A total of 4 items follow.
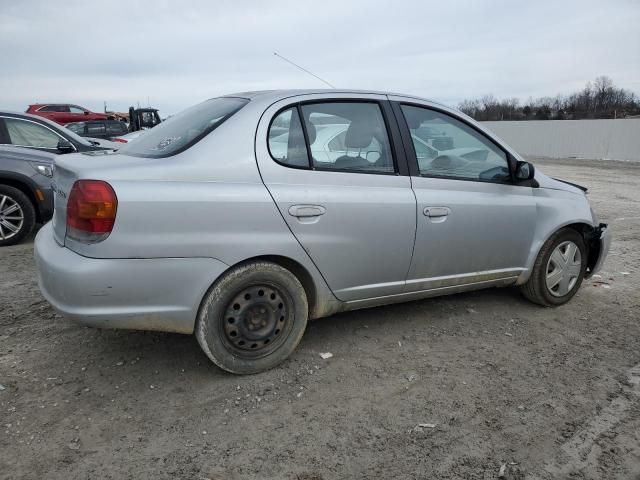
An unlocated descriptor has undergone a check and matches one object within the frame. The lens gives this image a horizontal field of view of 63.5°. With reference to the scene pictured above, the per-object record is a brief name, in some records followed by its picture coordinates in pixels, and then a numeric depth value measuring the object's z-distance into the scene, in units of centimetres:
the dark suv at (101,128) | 1855
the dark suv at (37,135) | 659
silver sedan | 271
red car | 2481
